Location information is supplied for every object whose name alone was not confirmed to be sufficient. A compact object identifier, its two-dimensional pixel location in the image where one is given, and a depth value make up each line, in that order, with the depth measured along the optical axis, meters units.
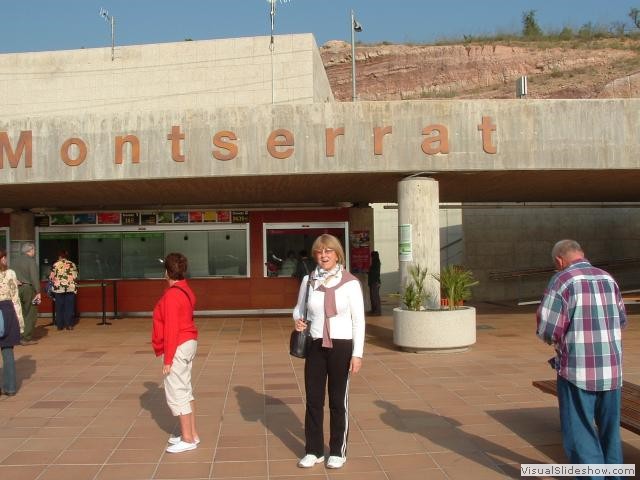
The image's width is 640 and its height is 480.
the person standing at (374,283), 14.02
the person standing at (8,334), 6.99
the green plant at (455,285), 9.29
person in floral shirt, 12.59
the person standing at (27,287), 11.08
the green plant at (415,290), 9.30
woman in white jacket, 4.56
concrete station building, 9.22
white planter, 9.07
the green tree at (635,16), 55.78
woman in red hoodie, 5.00
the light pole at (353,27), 19.97
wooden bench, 4.17
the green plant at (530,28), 58.88
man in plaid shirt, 3.86
